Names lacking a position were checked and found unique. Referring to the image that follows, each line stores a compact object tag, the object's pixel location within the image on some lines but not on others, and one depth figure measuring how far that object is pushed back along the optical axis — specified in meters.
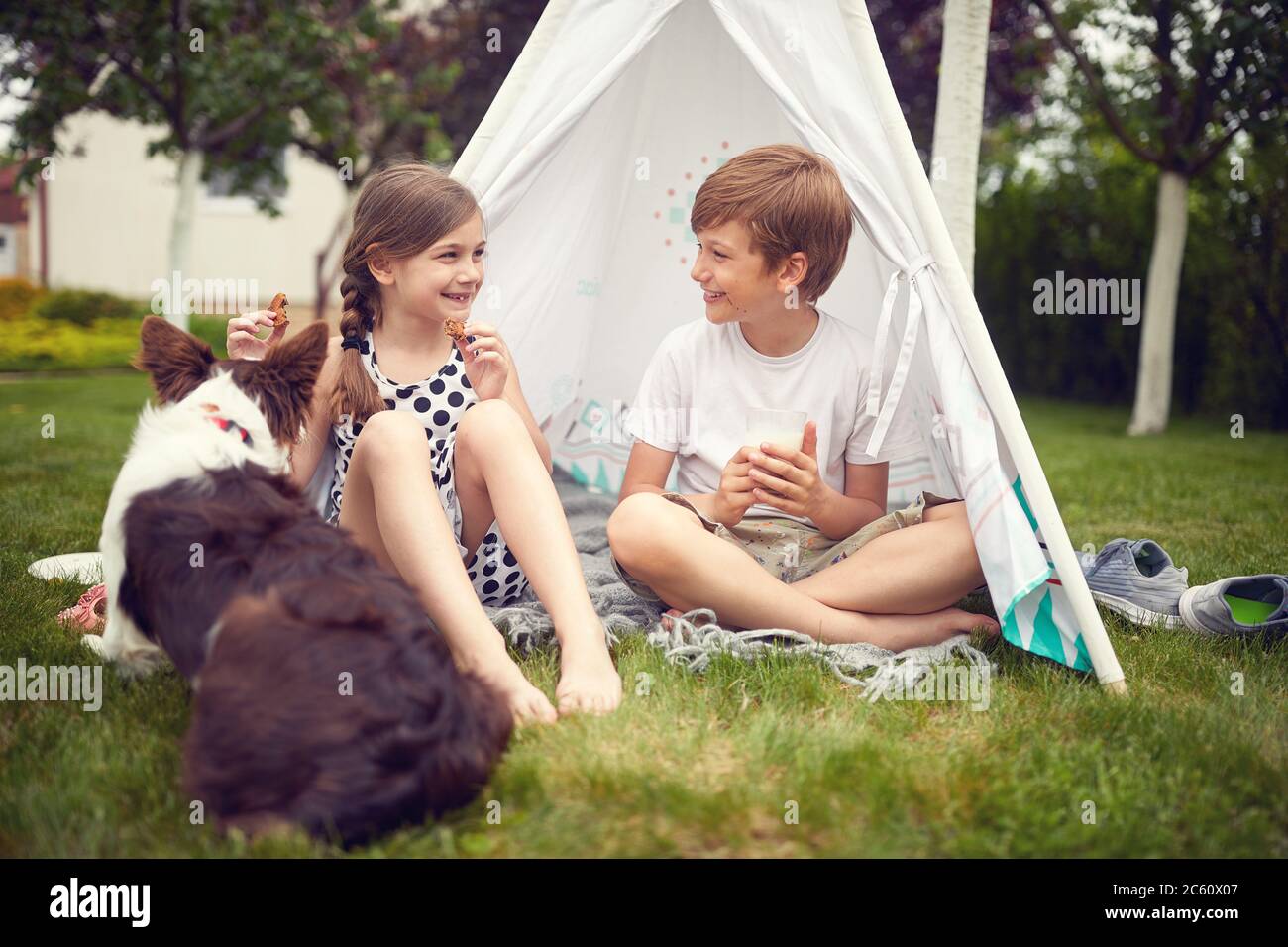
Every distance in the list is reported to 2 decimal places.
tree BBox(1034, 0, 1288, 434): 6.70
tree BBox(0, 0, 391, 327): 7.00
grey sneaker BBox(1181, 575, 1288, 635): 2.61
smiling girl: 2.21
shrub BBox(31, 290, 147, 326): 13.45
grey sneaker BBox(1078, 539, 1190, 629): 2.78
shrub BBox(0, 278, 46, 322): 13.57
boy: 2.47
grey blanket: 2.32
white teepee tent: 2.38
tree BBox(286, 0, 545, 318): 10.27
